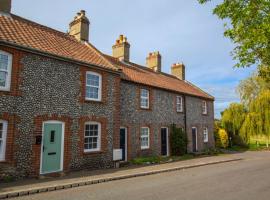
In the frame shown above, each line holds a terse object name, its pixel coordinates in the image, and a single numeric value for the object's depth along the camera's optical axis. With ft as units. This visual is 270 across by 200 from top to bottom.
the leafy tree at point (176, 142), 75.36
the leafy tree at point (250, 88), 135.85
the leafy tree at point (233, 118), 111.24
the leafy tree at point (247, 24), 41.72
